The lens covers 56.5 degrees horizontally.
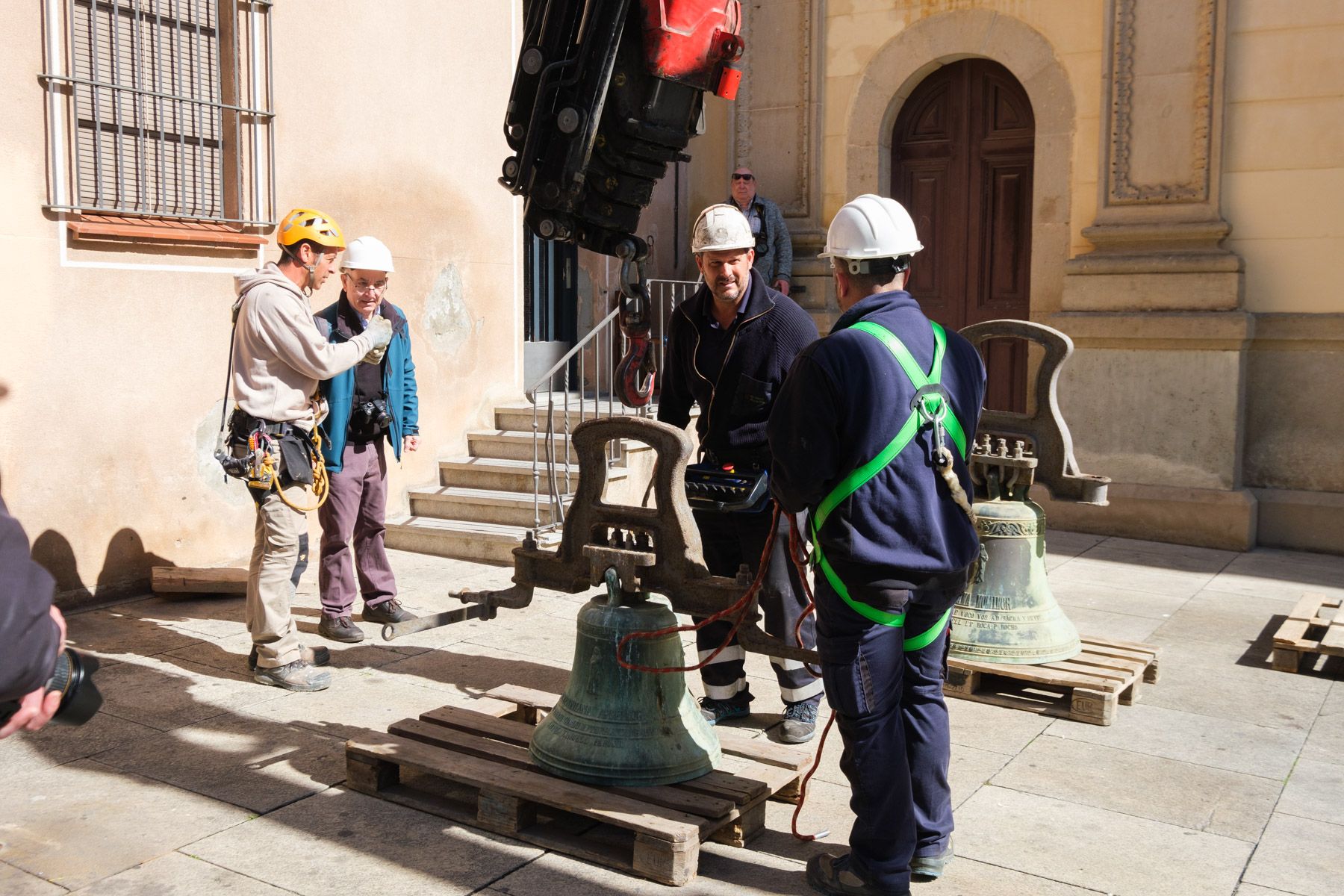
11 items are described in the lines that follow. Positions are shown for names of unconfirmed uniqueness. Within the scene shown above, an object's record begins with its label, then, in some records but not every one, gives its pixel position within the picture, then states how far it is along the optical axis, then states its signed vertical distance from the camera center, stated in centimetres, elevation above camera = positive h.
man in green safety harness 341 -38
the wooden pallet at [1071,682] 519 -128
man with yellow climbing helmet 536 -15
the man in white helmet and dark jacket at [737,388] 484 -3
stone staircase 814 -81
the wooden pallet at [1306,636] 588 -121
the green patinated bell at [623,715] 394 -107
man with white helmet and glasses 604 -31
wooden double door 1048 +161
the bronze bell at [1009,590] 553 -91
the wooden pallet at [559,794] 366 -129
